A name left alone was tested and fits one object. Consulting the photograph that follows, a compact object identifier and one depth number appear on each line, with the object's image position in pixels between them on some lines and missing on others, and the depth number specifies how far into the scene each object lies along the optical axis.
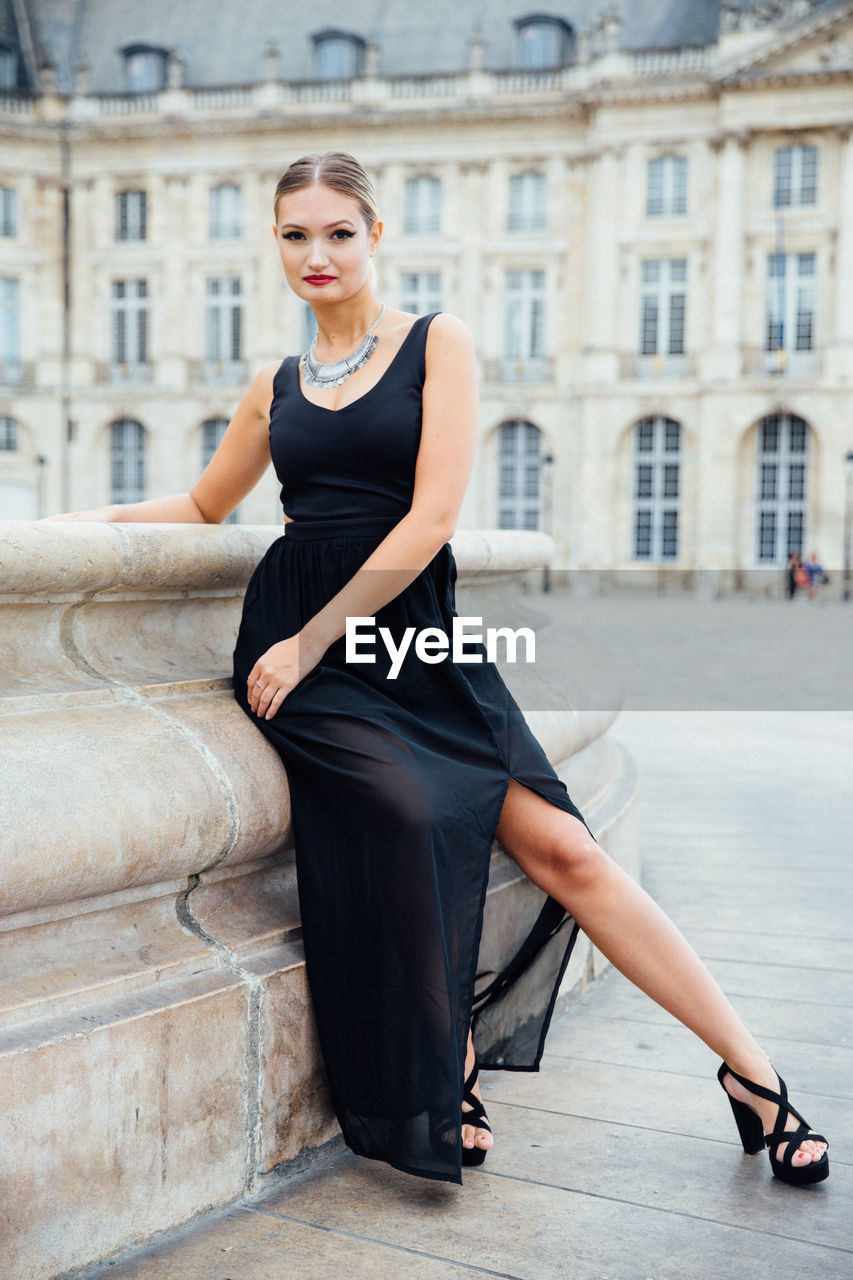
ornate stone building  32.56
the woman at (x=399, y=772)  2.09
